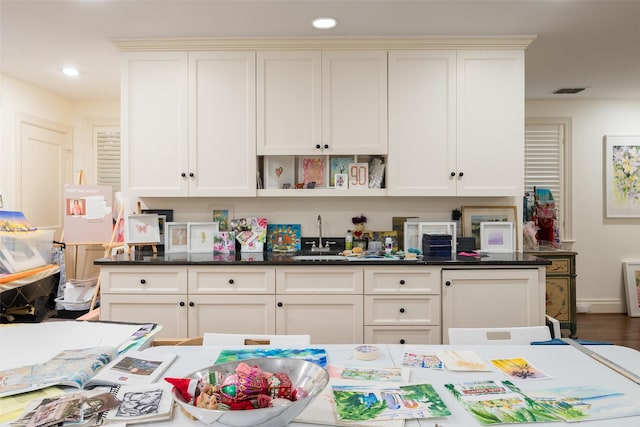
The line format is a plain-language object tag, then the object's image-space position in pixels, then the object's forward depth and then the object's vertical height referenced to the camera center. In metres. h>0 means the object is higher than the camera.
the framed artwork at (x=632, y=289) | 5.09 -0.85
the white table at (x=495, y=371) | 1.07 -0.49
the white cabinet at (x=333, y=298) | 2.92 -0.56
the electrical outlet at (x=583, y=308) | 5.17 -1.09
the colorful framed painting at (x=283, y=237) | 3.59 -0.18
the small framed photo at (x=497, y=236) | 3.44 -0.16
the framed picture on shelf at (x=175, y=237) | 3.45 -0.18
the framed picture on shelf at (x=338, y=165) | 3.53 +0.41
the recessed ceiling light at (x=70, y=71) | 3.97 +1.32
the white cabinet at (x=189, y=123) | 3.29 +0.69
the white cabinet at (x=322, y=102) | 3.29 +0.85
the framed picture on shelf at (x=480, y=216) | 3.53 +0.00
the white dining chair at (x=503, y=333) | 1.78 -0.49
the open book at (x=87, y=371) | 1.22 -0.47
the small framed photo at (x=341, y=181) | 3.46 +0.27
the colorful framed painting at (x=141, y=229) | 3.35 -0.11
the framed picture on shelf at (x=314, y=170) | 3.54 +0.37
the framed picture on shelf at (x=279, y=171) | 3.49 +0.36
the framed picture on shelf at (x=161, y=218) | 3.57 -0.03
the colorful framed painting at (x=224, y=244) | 3.41 -0.23
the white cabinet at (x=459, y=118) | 3.29 +0.73
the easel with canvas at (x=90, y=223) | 4.25 -0.08
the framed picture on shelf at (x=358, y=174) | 3.47 +0.33
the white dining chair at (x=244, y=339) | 1.74 -0.50
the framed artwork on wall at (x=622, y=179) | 5.19 +0.44
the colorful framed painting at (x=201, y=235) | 3.45 -0.16
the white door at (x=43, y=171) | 4.39 +0.47
